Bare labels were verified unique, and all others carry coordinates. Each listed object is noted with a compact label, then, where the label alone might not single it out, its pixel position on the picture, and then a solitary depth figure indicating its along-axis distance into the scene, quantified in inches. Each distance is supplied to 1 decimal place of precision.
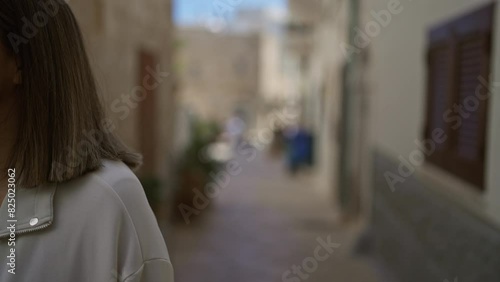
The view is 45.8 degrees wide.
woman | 42.3
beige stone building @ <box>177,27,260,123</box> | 1264.8
